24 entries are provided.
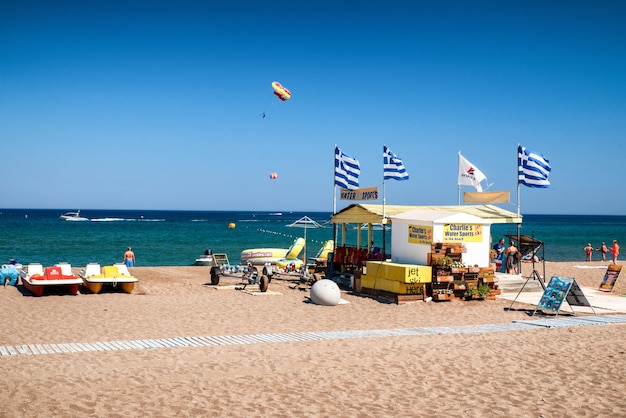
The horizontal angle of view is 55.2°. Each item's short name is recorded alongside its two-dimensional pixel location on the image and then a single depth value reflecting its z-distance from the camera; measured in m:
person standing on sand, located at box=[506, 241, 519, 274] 20.88
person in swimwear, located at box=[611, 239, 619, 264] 30.08
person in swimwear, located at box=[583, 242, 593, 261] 36.25
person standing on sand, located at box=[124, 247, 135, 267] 26.67
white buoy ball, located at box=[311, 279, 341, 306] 15.35
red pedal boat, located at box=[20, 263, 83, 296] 16.56
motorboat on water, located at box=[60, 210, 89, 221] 127.12
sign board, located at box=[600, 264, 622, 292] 19.09
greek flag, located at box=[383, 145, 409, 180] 20.52
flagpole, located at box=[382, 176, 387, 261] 18.62
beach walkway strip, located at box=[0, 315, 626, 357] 9.85
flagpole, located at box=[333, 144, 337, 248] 21.42
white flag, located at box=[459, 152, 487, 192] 22.31
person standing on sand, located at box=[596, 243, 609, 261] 34.97
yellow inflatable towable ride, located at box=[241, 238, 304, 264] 32.56
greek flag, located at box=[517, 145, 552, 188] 20.58
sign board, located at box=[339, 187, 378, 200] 19.53
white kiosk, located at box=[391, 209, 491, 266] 17.00
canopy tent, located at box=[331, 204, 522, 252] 19.28
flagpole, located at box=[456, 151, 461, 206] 22.70
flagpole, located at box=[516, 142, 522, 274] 20.27
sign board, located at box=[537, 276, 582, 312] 13.71
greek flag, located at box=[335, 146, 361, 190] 21.56
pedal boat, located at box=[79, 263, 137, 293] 17.45
